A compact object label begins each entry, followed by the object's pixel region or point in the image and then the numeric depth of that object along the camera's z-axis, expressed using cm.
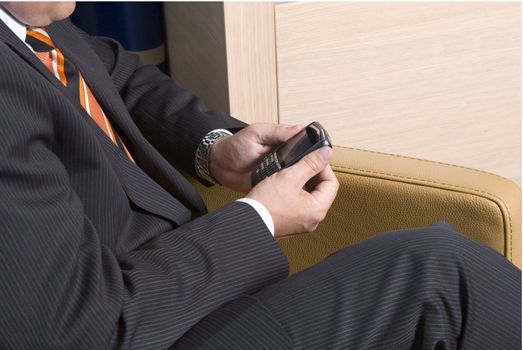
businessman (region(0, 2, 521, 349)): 135
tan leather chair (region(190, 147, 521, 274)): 160
